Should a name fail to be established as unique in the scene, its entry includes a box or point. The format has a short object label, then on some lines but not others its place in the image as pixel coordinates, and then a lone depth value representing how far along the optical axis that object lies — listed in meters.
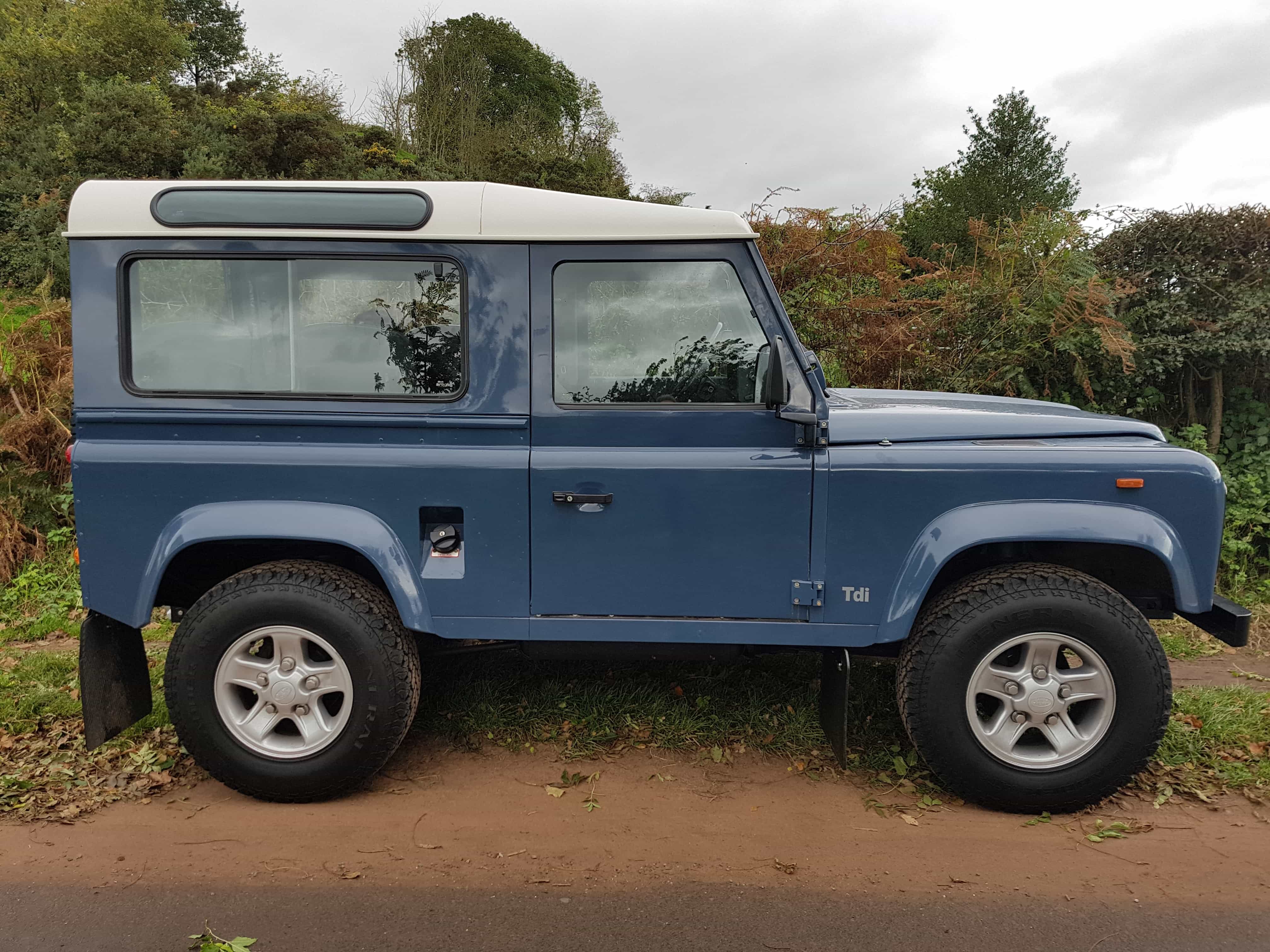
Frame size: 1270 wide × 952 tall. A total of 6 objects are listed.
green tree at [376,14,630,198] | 19.59
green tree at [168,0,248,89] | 26.69
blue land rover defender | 3.16
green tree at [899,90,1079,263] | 31.16
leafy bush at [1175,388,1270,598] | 6.00
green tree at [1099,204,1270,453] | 6.17
